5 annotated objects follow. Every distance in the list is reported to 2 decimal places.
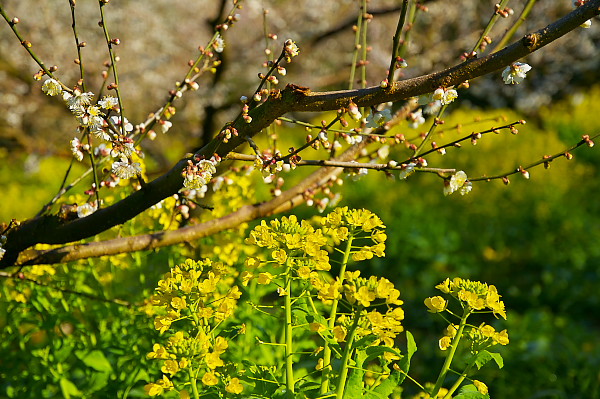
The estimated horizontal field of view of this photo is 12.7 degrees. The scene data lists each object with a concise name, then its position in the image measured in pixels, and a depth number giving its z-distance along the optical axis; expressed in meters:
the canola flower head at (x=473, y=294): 2.04
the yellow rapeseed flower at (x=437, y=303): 2.05
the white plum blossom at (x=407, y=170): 2.18
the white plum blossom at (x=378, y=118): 2.16
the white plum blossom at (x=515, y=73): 2.12
